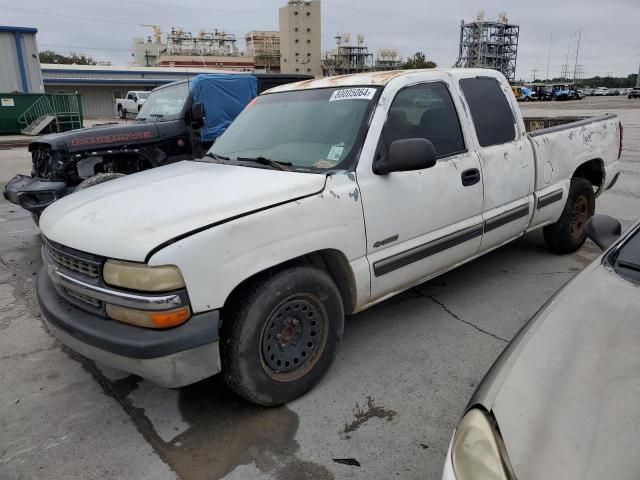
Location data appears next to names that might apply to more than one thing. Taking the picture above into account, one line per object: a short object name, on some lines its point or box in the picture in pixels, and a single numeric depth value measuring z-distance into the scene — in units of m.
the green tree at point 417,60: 78.62
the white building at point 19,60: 24.23
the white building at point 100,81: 44.66
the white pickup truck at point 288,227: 2.37
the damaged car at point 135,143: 6.07
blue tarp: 8.44
